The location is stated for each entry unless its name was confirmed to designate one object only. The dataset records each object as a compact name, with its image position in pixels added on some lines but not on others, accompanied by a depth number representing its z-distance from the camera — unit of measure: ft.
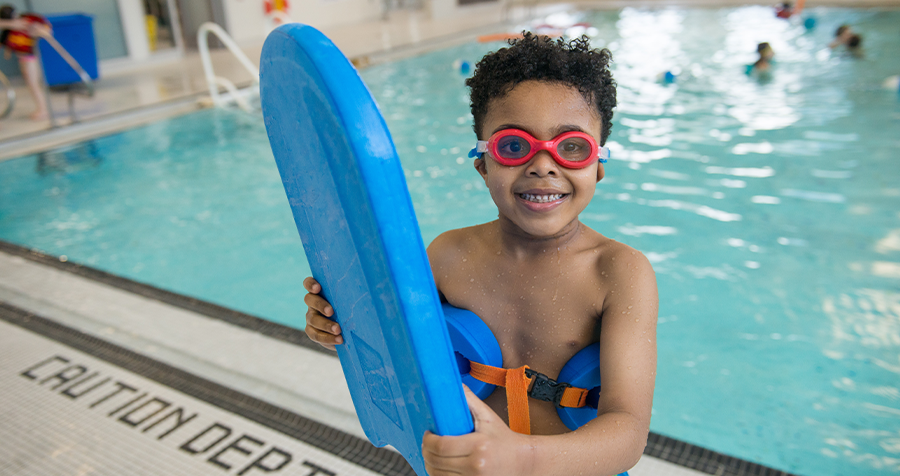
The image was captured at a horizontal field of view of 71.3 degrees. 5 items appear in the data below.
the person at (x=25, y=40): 22.24
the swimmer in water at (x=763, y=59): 27.84
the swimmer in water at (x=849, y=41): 30.27
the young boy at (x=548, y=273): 3.13
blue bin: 25.95
